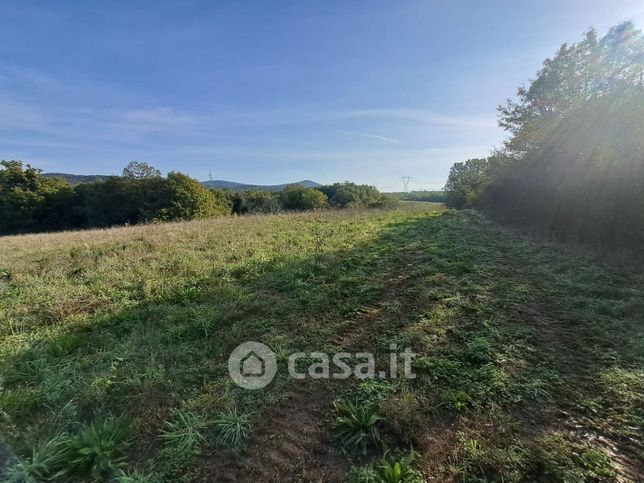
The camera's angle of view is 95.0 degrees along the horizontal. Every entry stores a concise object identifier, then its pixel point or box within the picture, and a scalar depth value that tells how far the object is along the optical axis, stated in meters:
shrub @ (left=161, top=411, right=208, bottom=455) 2.13
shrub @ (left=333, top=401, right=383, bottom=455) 2.14
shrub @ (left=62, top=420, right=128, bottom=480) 1.97
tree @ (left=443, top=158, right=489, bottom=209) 23.42
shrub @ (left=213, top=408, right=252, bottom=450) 2.17
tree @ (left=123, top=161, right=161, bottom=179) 42.62
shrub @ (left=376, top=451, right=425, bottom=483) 1.83
